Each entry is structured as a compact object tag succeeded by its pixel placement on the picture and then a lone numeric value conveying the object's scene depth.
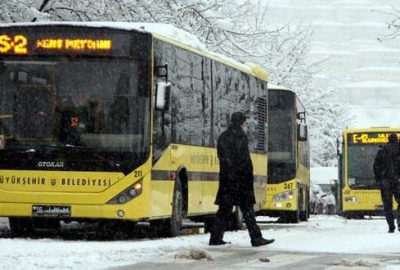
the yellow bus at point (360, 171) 33.41
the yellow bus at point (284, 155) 27.02
